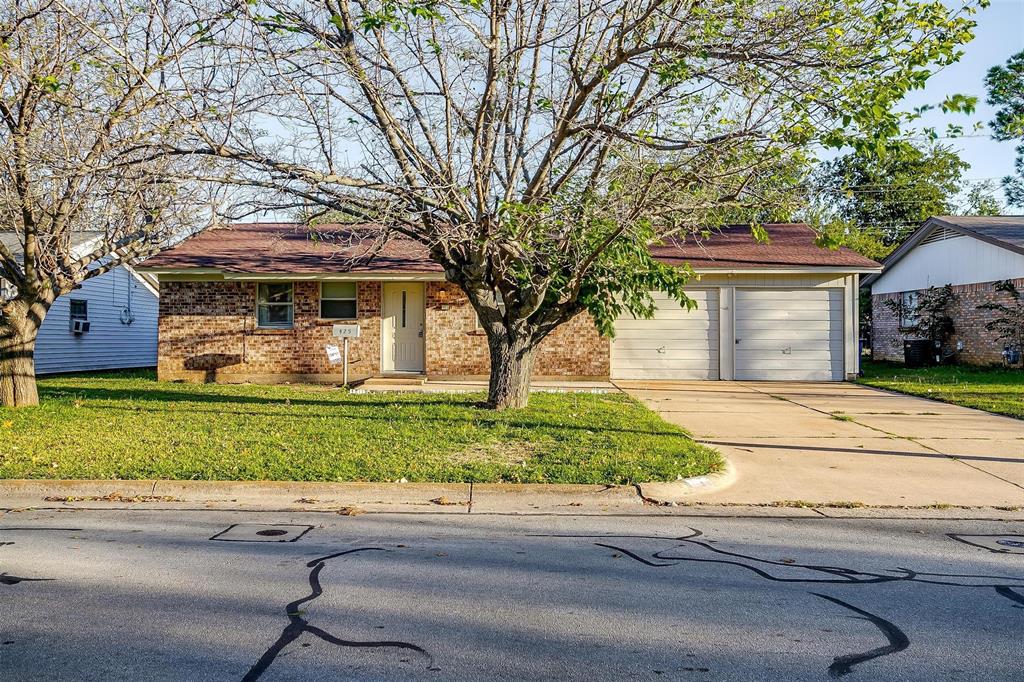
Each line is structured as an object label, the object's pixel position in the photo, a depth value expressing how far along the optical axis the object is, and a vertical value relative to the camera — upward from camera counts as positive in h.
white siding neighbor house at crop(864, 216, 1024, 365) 22.92 +1.94
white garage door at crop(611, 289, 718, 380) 20.25 -0.09
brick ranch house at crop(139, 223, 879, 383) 19.42 +0.46
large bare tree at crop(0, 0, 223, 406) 10.23 +2.40
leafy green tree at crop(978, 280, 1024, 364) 22.19 +0.56
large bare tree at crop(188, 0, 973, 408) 8.81 +2.51
